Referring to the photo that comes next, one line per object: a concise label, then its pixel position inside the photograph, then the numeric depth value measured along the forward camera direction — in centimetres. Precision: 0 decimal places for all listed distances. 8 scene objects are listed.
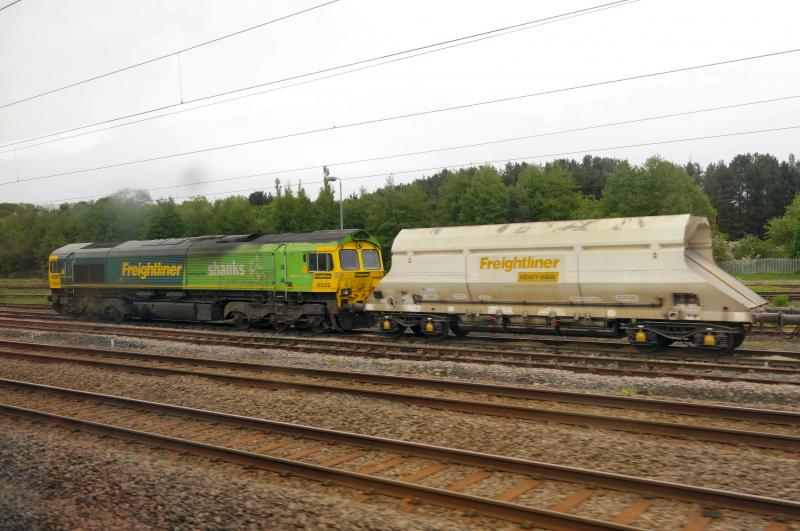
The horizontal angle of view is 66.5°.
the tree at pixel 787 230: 5622
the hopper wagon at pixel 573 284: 1378
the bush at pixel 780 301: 2042
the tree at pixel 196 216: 4021
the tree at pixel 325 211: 4119
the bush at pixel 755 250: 5775
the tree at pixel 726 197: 8325
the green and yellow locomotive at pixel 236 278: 1958
